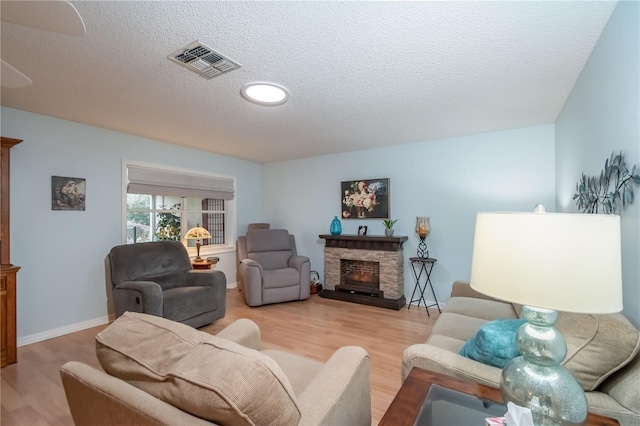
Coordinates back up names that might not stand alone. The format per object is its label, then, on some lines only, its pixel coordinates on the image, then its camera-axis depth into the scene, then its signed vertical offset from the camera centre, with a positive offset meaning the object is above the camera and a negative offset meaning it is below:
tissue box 0.87 -0.64
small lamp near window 3.92 -0.27
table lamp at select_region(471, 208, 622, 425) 0.76 -0.19
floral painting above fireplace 4.19 +0.25
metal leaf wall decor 1.32 +0.14
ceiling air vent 1.76 +1.02
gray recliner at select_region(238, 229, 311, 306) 3.84 -0.77
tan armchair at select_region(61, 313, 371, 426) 0.69 -0.46
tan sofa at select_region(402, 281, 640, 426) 0.98 -0.58
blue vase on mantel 4.44 -0.19
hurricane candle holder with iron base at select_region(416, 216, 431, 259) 3.71 -0.20
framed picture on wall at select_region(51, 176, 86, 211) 2.98 +0.25
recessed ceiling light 2.23 +1.00
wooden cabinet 2.31 -0.51
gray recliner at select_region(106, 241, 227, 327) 2.70 -0.73
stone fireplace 3.86 -0.80
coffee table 0.93 -0.66
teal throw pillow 1.22 -0.57
